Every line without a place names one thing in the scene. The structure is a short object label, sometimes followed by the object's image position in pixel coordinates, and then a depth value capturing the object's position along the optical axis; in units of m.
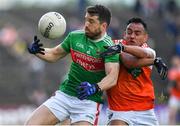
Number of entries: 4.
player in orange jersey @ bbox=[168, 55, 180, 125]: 36.34
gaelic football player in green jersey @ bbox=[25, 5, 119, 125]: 18.97
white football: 19.30
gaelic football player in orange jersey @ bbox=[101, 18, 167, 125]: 19.17
